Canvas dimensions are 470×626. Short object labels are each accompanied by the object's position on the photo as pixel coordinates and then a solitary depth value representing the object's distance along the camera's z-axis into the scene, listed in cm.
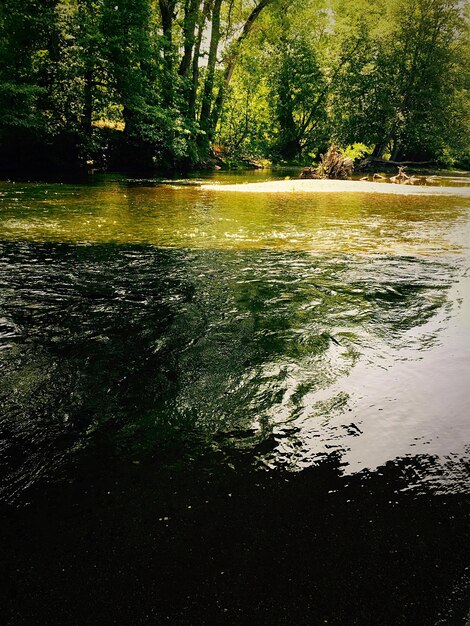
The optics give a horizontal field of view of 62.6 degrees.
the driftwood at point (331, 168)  2088
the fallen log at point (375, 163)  3142
